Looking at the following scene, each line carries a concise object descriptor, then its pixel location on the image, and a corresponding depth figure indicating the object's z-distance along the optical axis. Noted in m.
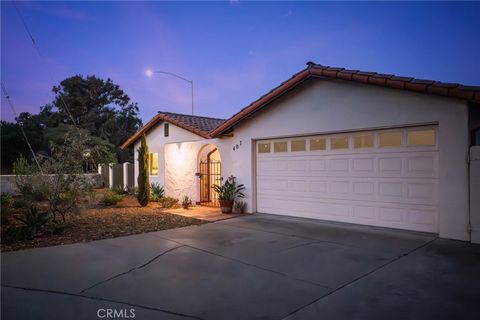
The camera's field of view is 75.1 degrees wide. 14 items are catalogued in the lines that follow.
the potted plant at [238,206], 10.72
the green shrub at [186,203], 12.00
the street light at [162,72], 15.06
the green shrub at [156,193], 13.82
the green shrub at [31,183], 8.00
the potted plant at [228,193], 10.66
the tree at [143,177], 12.43
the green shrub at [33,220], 6.89
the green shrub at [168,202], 12.20
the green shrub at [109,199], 12.62
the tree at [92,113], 31.76
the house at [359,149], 6.61
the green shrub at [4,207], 8.10
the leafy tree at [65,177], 7.74
